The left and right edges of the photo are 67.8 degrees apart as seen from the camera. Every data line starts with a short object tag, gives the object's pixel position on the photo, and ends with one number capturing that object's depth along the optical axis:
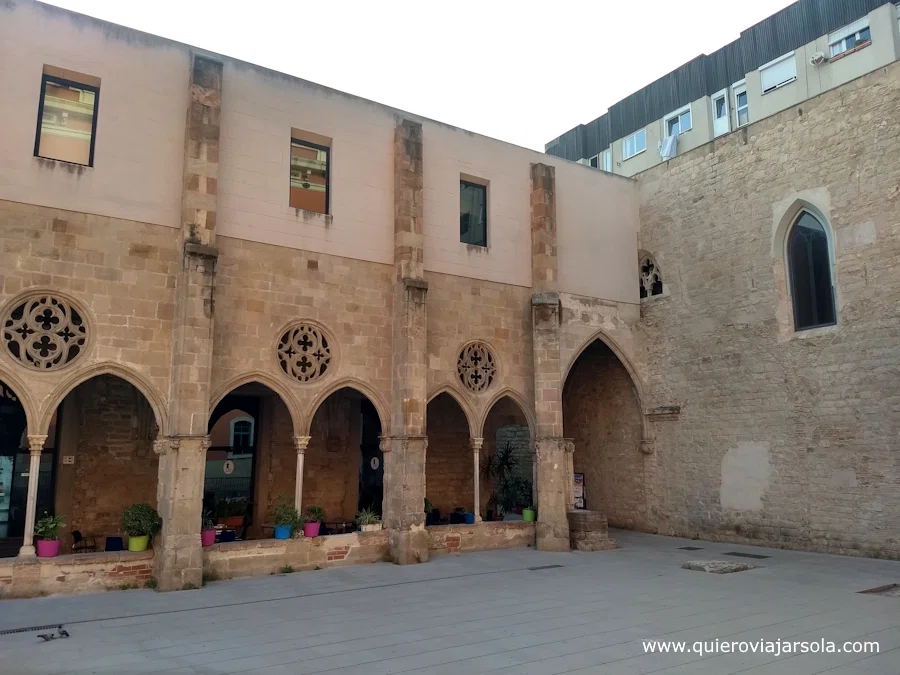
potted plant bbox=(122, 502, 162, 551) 9.38
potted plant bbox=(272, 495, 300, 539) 10.59
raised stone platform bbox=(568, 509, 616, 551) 12.64
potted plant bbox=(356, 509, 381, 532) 11.37
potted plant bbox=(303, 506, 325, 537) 10.83
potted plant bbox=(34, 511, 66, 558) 8.79
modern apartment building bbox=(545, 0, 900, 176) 18.44
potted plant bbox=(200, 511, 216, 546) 9.80
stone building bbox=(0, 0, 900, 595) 9.44
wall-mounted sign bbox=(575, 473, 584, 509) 15.80
